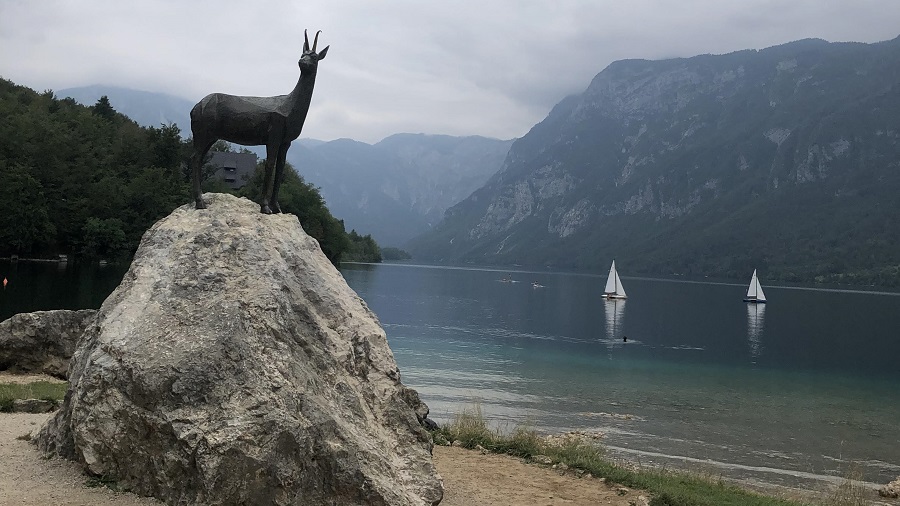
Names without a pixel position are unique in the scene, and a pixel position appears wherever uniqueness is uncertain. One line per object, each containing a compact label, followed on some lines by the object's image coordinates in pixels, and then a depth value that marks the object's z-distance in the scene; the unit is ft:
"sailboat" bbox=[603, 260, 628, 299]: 343.05
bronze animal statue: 37.73
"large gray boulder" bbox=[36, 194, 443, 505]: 26.94
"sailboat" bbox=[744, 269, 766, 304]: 342.03
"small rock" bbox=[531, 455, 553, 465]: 46.96
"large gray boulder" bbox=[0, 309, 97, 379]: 62.64
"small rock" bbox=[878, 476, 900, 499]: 59.21
